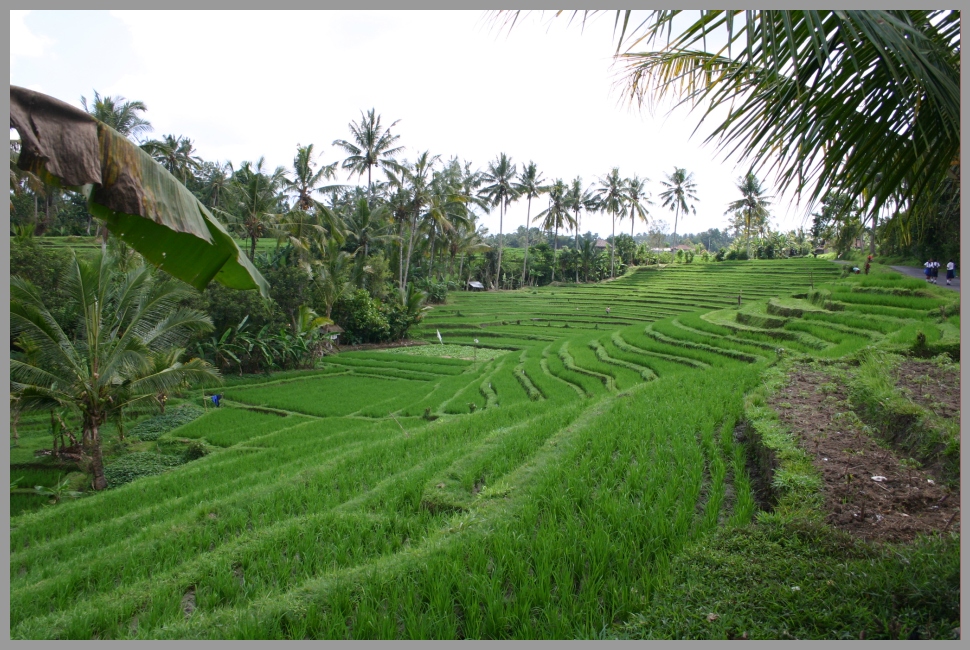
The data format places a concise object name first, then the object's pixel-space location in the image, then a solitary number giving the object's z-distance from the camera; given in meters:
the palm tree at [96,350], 7.54
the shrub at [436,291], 31.14
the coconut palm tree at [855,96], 1.73
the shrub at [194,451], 9.28
